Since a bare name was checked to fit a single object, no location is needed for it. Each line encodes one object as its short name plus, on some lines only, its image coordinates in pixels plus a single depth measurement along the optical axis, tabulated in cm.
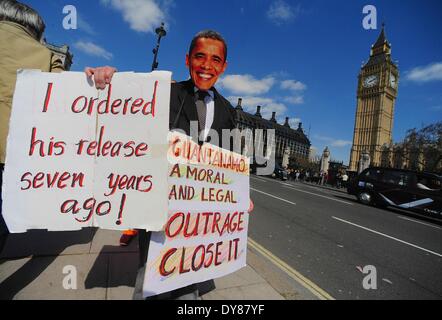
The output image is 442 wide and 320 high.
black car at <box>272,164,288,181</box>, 2797
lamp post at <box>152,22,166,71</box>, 1100
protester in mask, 170
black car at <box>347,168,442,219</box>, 999
